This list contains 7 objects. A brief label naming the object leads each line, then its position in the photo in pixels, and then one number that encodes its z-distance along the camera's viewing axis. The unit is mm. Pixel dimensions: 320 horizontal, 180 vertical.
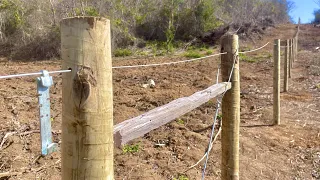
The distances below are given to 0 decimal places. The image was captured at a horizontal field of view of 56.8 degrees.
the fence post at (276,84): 4430
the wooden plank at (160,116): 1187
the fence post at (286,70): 6008
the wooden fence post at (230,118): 2178
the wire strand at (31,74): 847
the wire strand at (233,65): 2144
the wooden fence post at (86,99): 896
